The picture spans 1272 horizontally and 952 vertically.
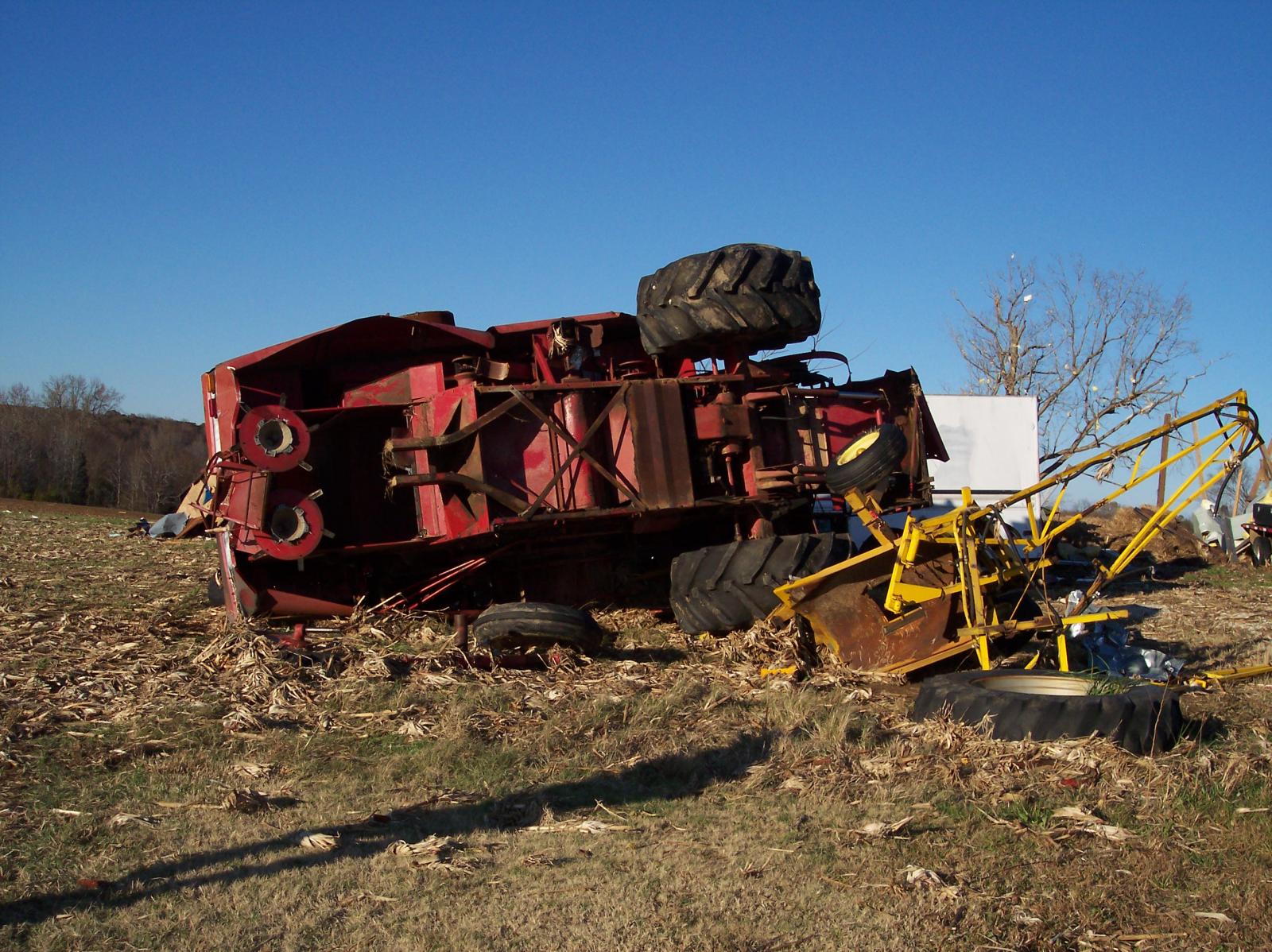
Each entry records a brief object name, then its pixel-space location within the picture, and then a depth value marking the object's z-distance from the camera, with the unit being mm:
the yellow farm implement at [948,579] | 7602
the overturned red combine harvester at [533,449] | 9641
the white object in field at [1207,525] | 18609
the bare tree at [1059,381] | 29234
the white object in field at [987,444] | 20578
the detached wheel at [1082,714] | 5988
